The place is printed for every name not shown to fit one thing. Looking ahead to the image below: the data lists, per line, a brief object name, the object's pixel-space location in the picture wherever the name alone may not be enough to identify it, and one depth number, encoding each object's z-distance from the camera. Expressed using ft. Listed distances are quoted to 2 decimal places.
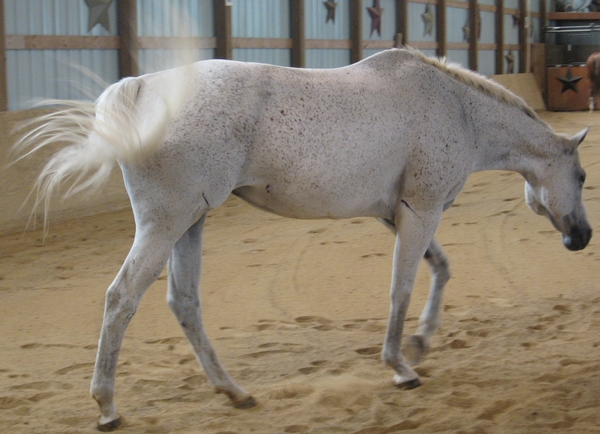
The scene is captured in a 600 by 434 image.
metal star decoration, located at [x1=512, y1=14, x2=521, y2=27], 65.70
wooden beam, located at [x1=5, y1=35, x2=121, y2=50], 25.88
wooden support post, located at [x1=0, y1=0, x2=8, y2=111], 24.93
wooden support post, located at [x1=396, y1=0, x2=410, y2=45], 48.50
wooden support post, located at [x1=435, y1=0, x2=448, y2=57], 53.01
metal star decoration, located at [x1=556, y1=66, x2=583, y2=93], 62.49
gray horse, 10.52
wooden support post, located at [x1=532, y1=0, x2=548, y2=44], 70.38
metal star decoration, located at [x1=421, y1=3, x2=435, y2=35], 51.90
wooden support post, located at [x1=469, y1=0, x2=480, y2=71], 57.36
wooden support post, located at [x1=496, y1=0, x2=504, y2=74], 62.08
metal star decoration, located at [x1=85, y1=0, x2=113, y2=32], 28.86
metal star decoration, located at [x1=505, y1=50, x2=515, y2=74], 63.67
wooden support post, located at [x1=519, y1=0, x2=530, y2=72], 66.03
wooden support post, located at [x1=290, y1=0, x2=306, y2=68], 39.06
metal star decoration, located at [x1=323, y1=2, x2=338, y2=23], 41.86
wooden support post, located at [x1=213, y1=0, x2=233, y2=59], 34.35
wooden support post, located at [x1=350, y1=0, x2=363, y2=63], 43.83
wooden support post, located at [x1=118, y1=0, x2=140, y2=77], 29.37
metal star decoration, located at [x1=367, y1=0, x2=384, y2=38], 45.88
